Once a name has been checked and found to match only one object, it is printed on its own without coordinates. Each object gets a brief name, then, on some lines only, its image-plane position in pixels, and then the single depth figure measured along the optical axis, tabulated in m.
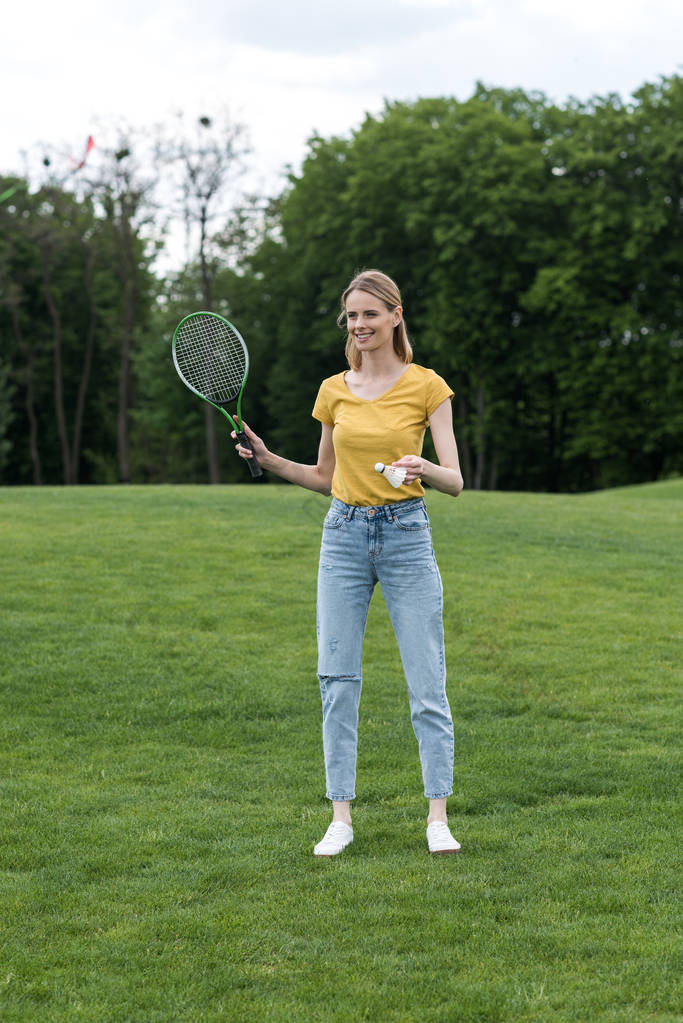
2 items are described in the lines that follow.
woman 5.03
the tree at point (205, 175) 42.03
